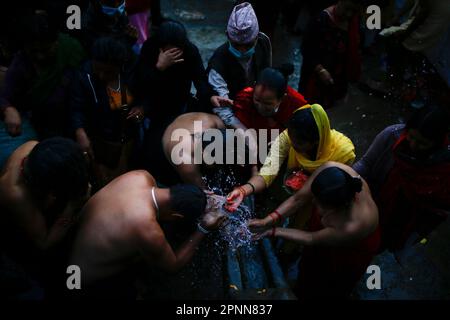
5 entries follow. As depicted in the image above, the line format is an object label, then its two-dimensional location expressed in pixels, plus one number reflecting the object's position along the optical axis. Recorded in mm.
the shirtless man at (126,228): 2504
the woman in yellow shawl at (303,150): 2797
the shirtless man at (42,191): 2408
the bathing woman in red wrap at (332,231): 2439
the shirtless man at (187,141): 3041
